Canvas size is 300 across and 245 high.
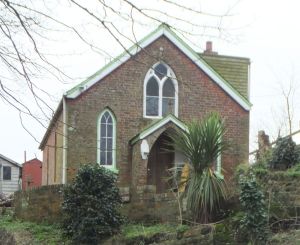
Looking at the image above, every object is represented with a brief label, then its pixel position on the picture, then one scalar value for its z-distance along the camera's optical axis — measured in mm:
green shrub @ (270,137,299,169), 15055
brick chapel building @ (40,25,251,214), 21828
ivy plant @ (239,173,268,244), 11461
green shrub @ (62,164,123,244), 13961
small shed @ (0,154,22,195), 49188
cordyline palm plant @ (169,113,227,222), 13109
